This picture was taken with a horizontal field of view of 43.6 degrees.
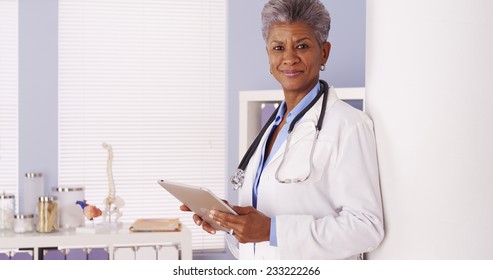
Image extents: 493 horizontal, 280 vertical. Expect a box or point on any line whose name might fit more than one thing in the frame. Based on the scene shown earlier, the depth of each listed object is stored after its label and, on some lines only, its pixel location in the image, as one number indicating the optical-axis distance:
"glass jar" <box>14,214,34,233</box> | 3.58
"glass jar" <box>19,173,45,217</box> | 3.83
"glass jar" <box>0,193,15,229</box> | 3.66
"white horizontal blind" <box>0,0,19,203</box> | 3.96
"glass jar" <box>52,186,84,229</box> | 3.75
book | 3.63
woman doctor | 1.41
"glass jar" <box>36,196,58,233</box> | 3.60
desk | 3.49
